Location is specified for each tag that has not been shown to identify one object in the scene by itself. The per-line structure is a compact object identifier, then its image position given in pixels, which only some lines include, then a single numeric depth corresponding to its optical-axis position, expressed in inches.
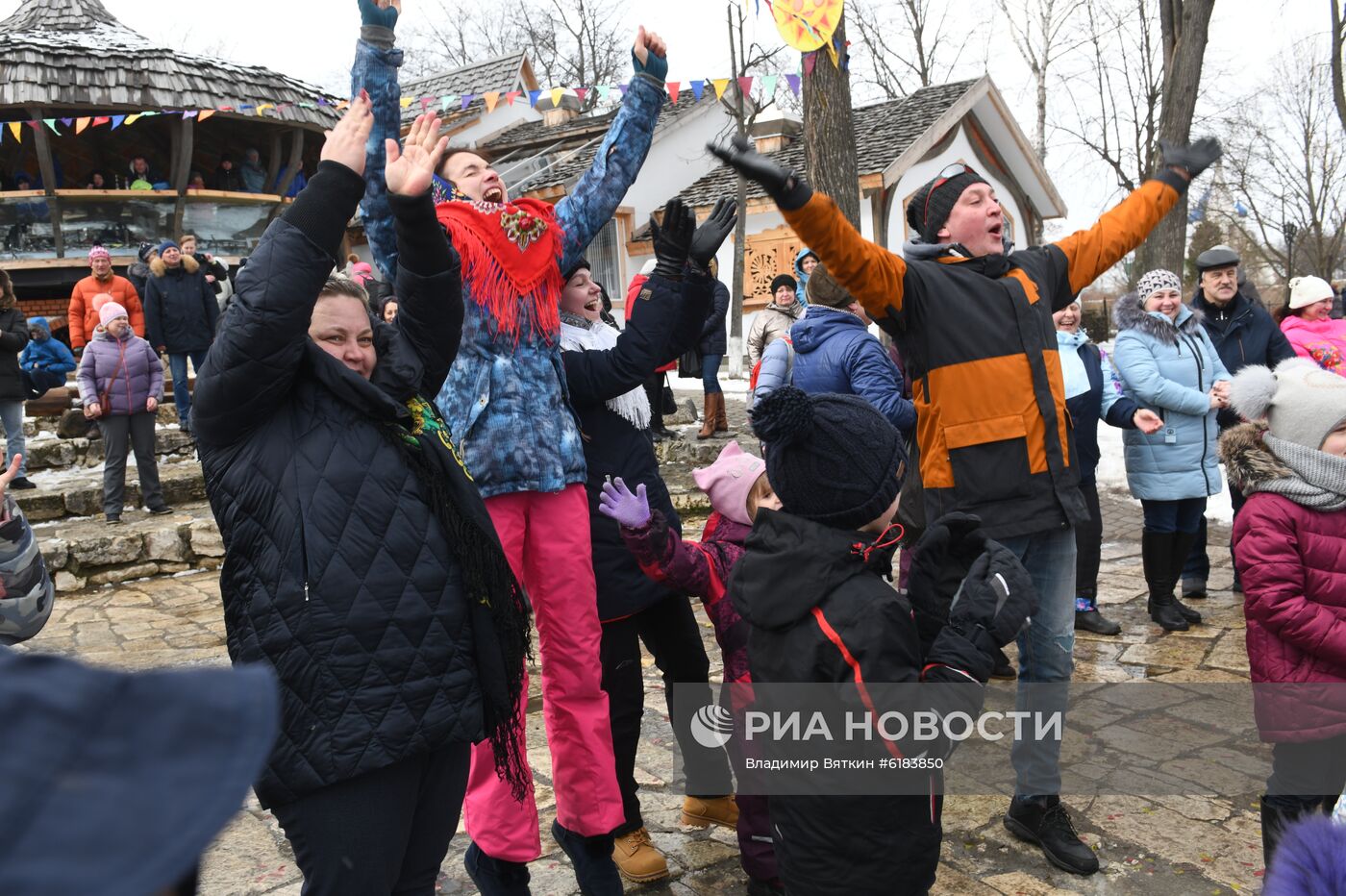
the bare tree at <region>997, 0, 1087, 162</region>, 1332.4
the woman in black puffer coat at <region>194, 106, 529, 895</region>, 80.7
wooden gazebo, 652.1
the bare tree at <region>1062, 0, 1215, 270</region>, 443.2
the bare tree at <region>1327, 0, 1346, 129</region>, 634.8
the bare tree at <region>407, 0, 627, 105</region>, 1608.0
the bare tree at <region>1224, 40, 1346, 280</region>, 1162.6
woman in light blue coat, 228.8
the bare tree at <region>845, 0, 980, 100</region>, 1407.5
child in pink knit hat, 114.0
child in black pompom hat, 89.1
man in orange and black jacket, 123.8
